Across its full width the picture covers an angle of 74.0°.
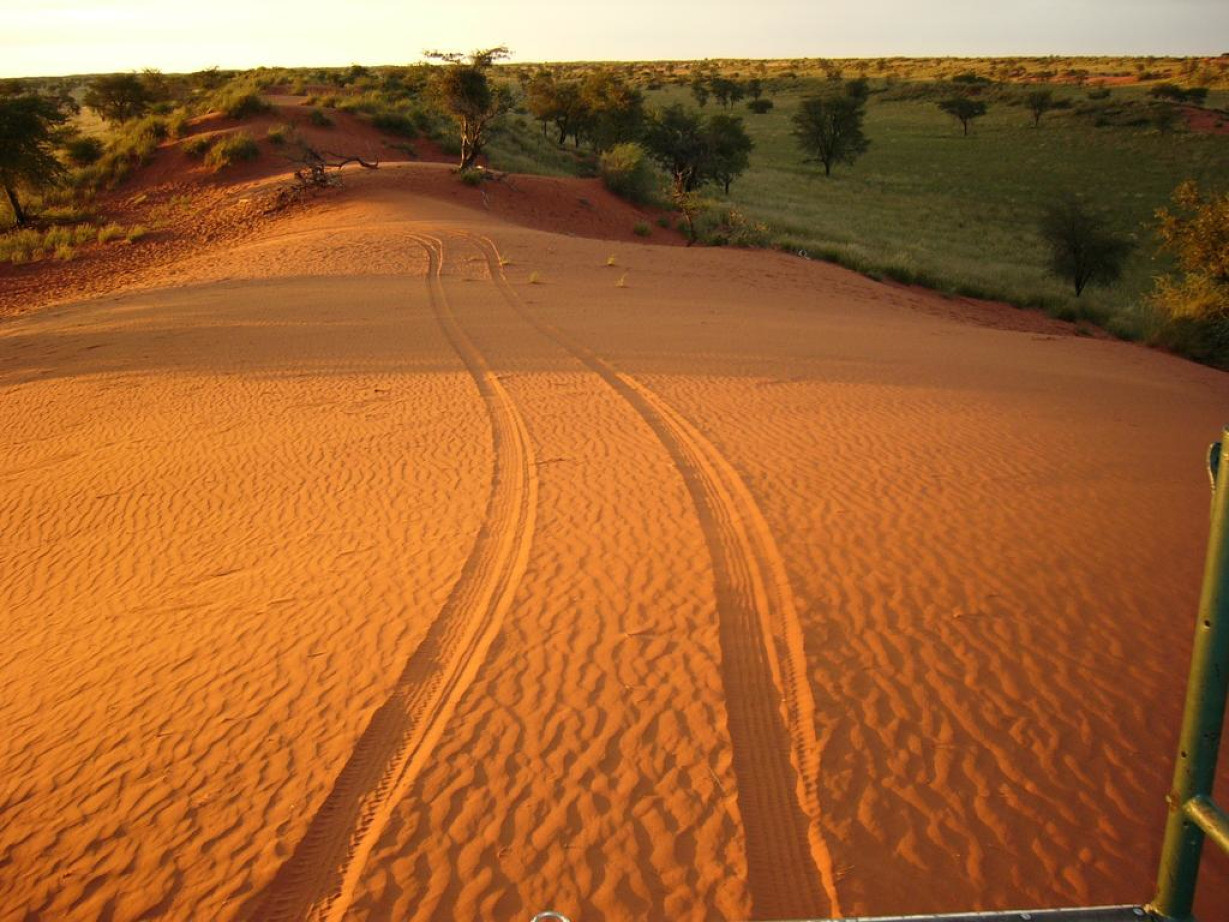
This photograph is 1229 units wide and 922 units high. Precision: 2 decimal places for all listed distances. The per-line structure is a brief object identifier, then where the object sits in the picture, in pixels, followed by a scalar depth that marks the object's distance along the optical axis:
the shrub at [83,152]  33.25
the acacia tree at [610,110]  42.16
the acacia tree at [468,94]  31.33
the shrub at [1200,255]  18.33
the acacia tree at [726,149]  37.72
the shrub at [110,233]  24.50
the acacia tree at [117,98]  43.22
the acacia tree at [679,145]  35.59
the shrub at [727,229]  26.88
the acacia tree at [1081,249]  26.70
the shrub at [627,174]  32.47
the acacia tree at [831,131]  50.44
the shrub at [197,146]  32.88
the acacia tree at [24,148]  26.11
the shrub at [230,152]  31.67
